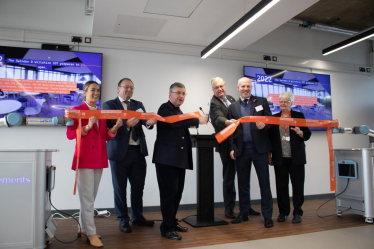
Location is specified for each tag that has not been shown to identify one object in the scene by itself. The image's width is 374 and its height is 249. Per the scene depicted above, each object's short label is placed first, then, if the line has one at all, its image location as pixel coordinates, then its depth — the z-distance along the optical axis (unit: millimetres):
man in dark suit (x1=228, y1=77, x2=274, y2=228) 3516
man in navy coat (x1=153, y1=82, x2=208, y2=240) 2898
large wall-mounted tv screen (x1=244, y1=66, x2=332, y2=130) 5637
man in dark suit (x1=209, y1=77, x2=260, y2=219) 4012
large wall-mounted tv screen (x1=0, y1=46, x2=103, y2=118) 4262
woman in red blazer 2754
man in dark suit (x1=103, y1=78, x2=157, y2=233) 3273
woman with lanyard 3719
